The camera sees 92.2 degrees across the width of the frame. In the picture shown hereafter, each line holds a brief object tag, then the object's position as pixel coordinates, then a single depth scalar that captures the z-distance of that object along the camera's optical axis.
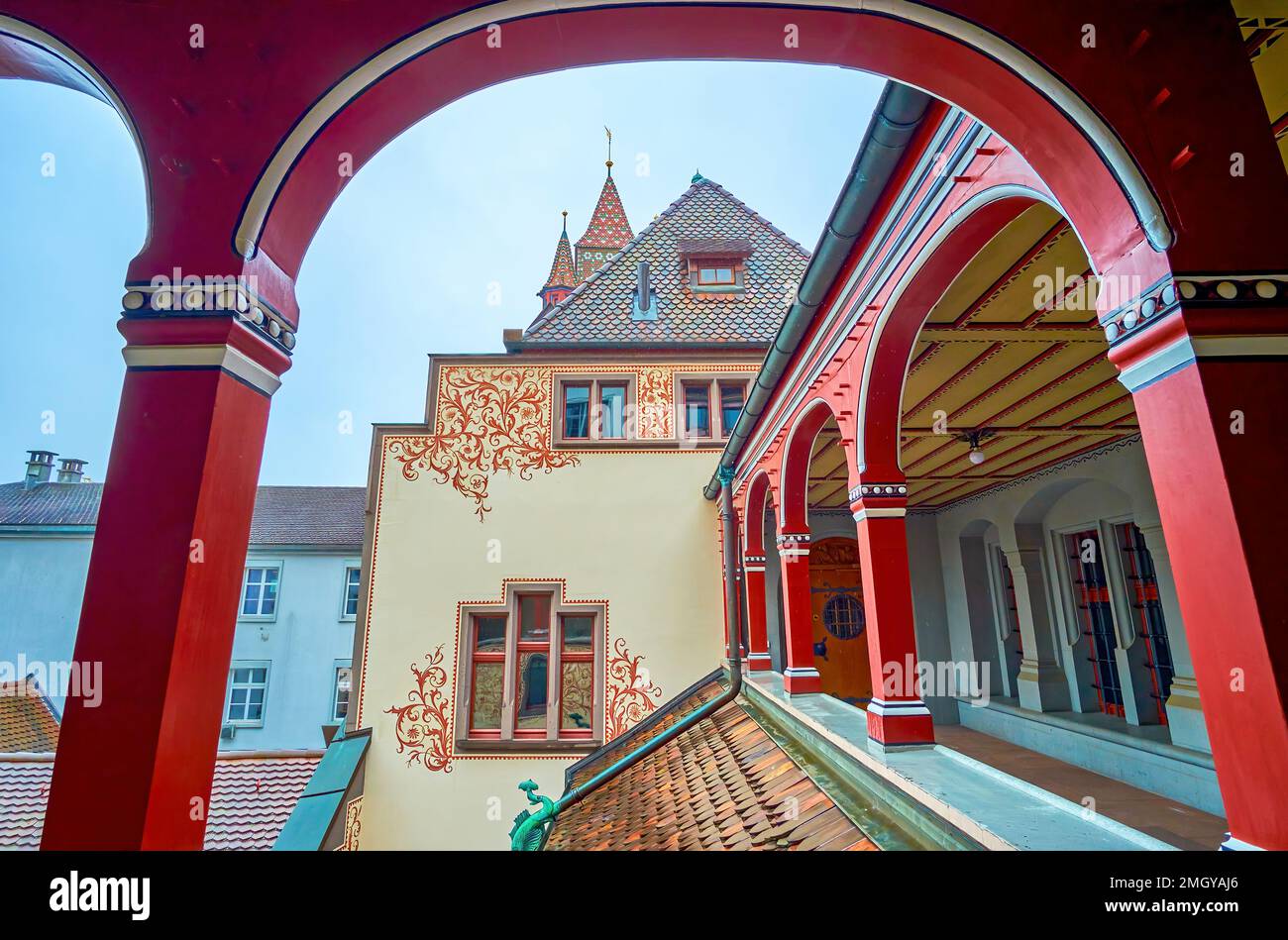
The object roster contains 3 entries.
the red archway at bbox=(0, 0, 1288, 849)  1.50
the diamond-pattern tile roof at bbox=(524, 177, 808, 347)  9.34
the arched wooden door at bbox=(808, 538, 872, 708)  9.36
